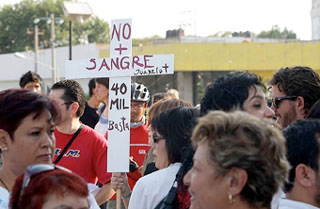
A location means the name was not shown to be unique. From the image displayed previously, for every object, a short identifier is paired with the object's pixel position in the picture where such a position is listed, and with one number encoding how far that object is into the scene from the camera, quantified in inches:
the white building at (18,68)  2172.7
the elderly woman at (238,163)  95.6
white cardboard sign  193.5
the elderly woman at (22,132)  118.2
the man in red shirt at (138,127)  244.1
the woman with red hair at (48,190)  100.0
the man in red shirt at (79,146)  205.5
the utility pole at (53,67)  1740.4
